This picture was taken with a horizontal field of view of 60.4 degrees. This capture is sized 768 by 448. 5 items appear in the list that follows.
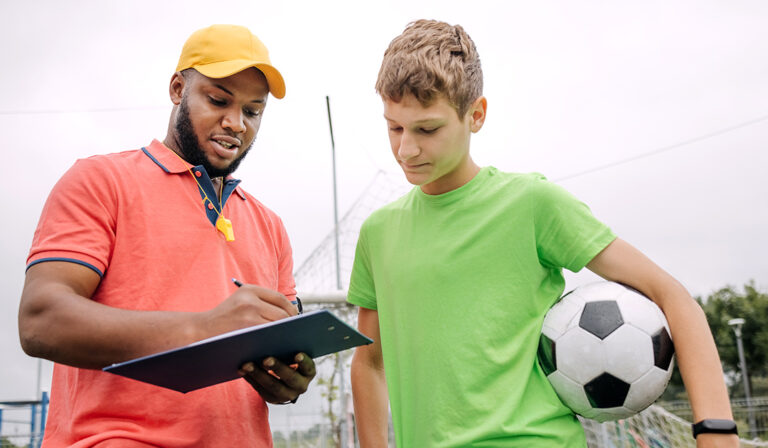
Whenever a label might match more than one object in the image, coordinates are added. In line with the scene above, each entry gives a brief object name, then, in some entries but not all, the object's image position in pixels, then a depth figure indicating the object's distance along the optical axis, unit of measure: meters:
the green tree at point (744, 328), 35.03
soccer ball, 1.89
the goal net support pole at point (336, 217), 8.60
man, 1.60
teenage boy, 1.88
